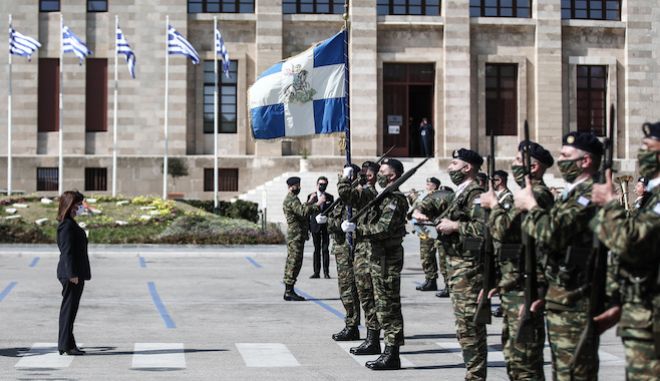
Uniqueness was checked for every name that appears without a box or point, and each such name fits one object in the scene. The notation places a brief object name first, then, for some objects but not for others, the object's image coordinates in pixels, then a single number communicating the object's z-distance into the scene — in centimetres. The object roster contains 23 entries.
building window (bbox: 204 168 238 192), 4531
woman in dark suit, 1199
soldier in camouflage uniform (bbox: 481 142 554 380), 805
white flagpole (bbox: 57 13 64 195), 4181
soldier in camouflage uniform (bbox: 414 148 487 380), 938
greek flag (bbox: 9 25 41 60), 3766
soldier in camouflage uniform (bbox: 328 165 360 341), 1330
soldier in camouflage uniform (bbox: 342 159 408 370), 1122
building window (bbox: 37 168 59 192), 4478
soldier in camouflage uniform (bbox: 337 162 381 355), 1189
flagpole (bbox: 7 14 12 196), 4139
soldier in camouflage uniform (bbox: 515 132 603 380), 694
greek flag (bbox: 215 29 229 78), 4012
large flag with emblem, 1616
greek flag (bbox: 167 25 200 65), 3838
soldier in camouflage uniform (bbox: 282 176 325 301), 1791
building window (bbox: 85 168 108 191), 4506
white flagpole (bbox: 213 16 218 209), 4113
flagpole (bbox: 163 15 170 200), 4266
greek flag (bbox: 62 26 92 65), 3800
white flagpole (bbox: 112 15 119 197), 4266
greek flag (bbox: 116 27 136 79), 3784
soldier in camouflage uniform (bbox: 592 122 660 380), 594
